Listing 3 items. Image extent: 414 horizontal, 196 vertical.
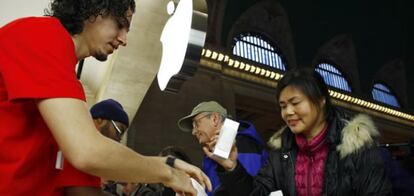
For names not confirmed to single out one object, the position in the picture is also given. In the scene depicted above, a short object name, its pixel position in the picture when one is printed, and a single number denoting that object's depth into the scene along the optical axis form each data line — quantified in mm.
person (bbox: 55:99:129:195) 1222
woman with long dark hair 1874
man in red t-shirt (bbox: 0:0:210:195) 979
